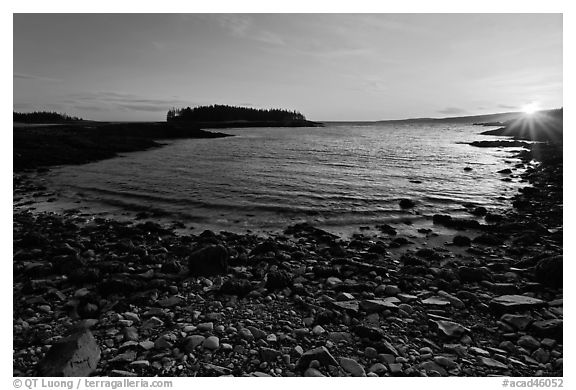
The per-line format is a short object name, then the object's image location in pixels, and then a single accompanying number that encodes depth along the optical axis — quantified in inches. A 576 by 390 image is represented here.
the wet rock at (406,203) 504.0
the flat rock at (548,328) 177.8
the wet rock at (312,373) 149.8
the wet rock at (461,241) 342.0
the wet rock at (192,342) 161.6
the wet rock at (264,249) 307.0
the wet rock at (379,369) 153.4
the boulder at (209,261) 252.2
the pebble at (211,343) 163.8
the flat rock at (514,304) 203.0
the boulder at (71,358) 146.3
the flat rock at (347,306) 203.5
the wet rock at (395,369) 154.0
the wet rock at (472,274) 249.4
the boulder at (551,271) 234.4
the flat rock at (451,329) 180.0
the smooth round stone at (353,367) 153.2
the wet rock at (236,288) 222.2
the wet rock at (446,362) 156.6
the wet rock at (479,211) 466.3
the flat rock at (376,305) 204.4
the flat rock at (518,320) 187.5
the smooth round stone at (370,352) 162.1
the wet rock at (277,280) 232.8
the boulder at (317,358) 154.0
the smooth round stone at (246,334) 171.8
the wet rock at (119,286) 219.3
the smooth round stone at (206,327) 179.0
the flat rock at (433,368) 154.9
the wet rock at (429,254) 306.8
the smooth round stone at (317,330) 179.3
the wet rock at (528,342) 170.2
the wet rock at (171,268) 255.8
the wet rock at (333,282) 240.7
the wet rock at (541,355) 162.1
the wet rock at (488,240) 341.7
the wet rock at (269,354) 157.8
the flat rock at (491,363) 157.2
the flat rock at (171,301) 207.6
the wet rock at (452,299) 211.8
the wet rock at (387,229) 386.4
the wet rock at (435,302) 213.5
